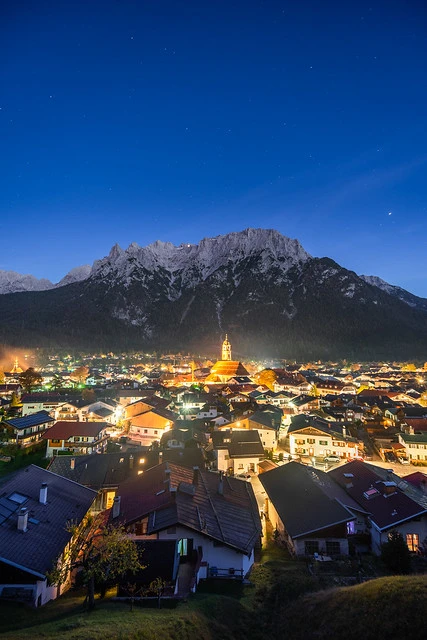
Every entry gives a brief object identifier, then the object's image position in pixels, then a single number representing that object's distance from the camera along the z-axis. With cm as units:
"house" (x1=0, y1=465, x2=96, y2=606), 1614
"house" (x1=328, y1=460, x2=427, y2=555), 2516
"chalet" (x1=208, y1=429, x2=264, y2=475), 4181
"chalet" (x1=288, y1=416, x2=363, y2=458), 4706
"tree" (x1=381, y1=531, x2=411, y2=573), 2111
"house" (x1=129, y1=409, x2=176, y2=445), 5400
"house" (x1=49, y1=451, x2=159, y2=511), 3331
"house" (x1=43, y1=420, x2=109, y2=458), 4672
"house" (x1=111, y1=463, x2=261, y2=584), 2077
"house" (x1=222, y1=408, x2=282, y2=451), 5194
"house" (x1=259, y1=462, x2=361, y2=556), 2450
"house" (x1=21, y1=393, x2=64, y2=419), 6476
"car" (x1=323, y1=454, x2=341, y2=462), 4628
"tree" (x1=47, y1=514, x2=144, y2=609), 1499
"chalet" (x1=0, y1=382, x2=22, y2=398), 7856
